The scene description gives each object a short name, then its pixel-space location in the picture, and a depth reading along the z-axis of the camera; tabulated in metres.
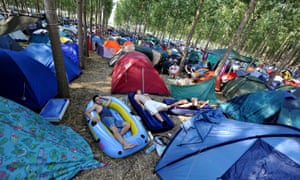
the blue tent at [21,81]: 3.61
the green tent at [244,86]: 7.18
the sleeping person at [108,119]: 3.22
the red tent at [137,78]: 5.95
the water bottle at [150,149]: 3.41
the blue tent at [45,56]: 5.81
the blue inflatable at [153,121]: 4.12
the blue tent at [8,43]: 6.13
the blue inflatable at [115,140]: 3.08
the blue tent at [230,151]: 1.91
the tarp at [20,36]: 11.32
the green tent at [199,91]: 6.14
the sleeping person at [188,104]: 5.45
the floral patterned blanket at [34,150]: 2.10
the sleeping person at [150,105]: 4.49
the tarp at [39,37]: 11.08
